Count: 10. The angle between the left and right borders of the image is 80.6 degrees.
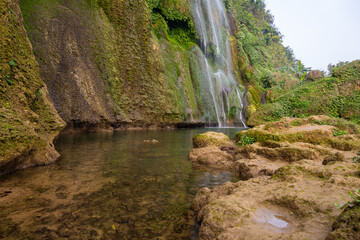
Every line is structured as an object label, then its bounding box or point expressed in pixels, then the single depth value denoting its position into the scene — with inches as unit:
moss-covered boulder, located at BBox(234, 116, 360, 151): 259.5
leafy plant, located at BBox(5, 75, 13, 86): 189.4
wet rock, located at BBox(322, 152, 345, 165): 155.8
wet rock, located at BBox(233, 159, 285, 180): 183.5
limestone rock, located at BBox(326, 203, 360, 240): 52.3
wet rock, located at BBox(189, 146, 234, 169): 238.1
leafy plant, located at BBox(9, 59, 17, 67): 198.3
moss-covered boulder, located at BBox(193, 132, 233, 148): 310.0
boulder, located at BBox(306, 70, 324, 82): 737.6
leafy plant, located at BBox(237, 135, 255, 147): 298.5
